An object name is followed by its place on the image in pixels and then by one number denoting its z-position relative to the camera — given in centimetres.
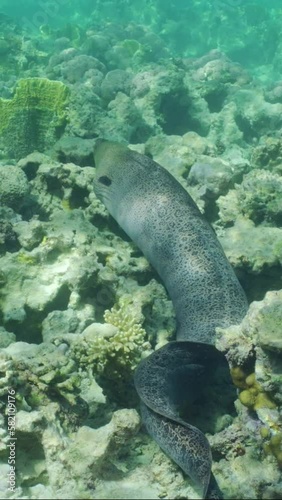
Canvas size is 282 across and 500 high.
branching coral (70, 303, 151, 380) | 414
